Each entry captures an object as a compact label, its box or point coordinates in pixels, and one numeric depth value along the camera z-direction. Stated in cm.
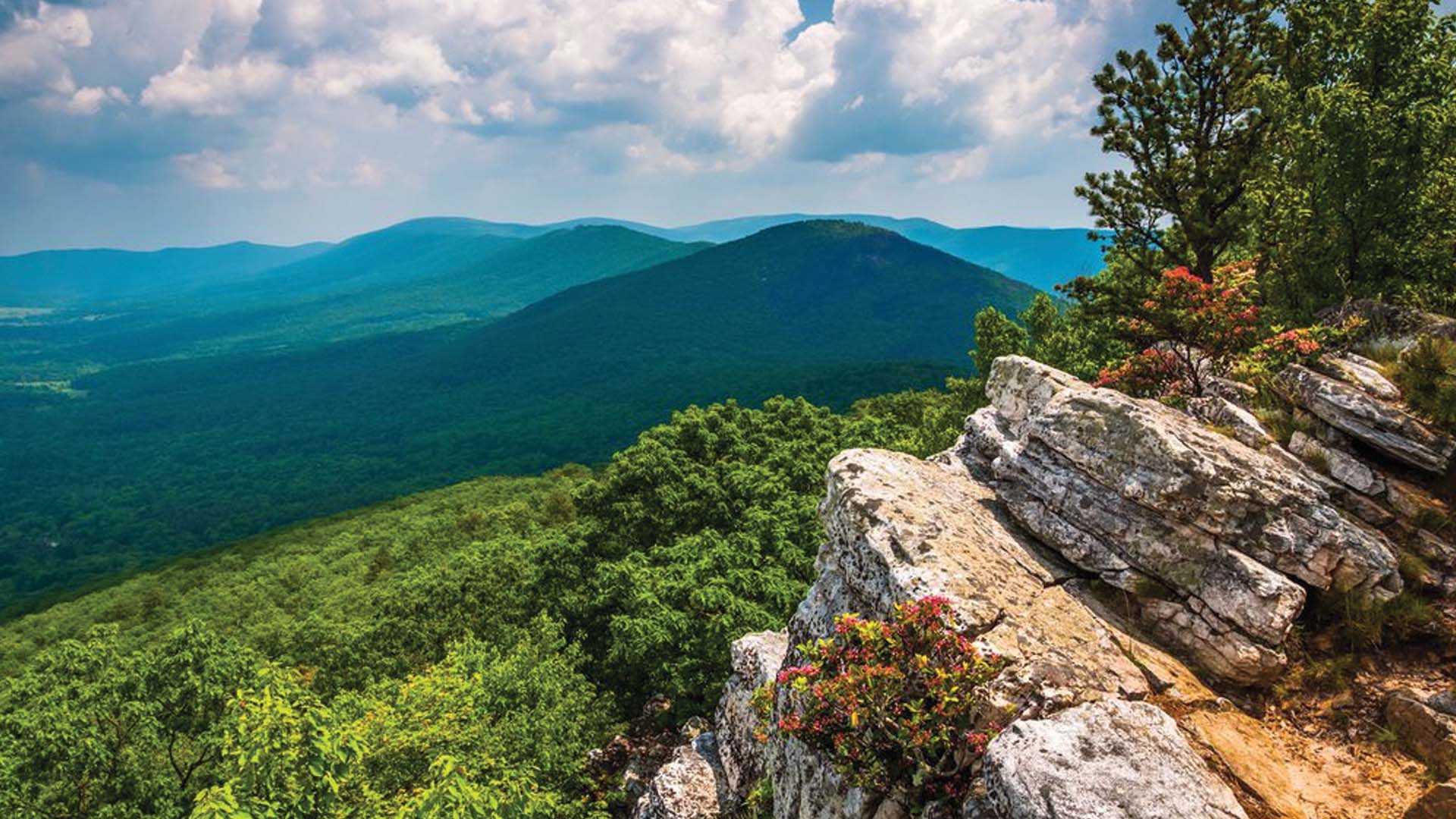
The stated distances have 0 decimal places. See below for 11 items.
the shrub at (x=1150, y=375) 1752
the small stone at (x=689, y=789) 1703
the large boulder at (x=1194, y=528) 1092
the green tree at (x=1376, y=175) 1548
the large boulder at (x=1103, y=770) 809
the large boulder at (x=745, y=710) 1669
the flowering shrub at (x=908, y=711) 969
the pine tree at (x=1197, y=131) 2381
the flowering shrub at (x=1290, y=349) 1437
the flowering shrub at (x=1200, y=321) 1593
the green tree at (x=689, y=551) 2509
